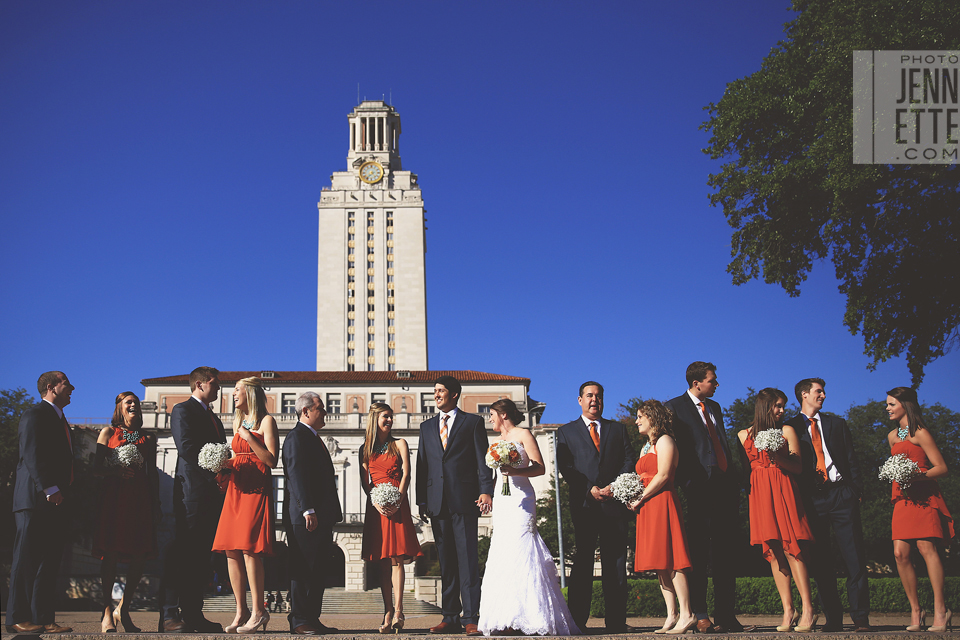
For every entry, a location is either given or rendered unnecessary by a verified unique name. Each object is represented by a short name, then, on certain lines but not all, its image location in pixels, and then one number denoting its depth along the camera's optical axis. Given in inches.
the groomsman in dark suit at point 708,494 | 314.0
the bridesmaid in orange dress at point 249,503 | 308.8
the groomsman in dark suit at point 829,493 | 323.6
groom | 316.8
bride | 288.8
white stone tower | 3754.9
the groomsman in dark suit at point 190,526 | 311.7
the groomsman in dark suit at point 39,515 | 293.9
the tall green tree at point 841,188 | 675.4
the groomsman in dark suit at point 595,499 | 322.0
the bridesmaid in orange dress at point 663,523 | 298.0
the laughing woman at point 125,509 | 326.0
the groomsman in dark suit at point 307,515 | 307.3
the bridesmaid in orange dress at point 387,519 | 344.5
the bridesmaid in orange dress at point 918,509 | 324.8
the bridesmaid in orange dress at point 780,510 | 320.8
